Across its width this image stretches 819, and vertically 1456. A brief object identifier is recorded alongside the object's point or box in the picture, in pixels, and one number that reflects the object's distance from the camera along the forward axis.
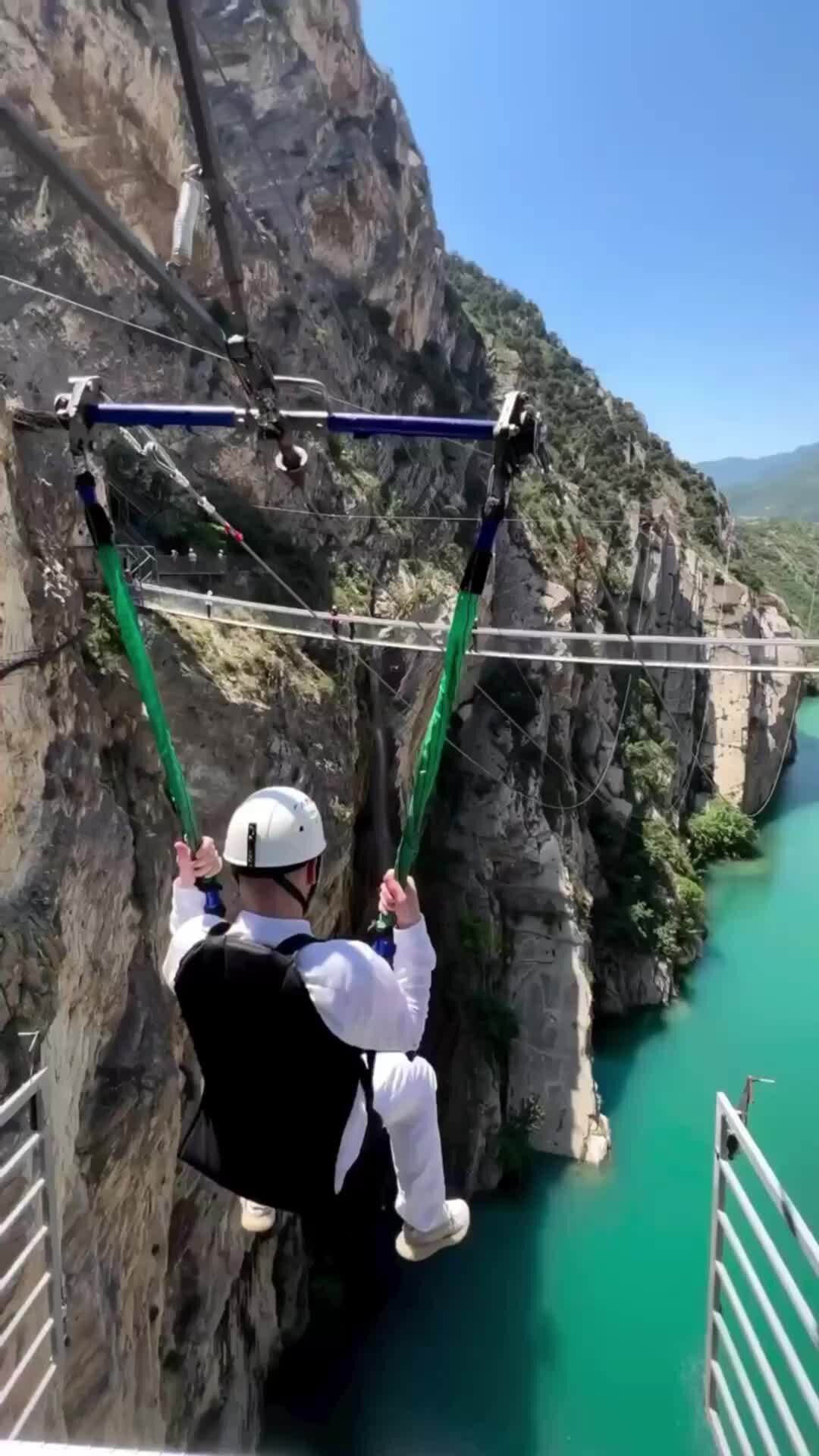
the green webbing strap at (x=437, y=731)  1.92
